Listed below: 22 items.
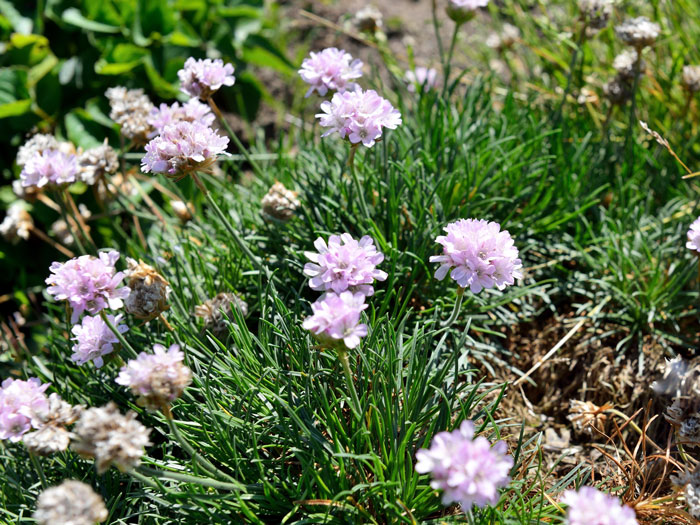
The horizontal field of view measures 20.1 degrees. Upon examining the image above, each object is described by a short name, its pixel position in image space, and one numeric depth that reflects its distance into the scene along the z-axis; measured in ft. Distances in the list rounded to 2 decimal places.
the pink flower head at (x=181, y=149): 1.81
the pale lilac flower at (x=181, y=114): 1.96
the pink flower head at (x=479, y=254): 1.78
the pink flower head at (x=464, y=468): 1.66
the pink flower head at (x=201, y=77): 1.94
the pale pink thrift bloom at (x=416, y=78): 2.24
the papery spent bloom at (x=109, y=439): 1.69
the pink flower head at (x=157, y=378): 1.71
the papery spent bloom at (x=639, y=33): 2.07
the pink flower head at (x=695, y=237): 1.85
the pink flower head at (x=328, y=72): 1.94
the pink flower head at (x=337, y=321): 1.73
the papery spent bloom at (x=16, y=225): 2.20
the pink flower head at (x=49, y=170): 1.95
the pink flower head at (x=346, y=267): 1.79
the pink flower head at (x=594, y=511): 1.67
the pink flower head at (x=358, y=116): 1.86
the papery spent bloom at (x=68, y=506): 1.67
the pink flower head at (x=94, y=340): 1.85
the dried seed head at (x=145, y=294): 1.86
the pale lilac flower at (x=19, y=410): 1.77
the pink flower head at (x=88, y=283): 1.82
